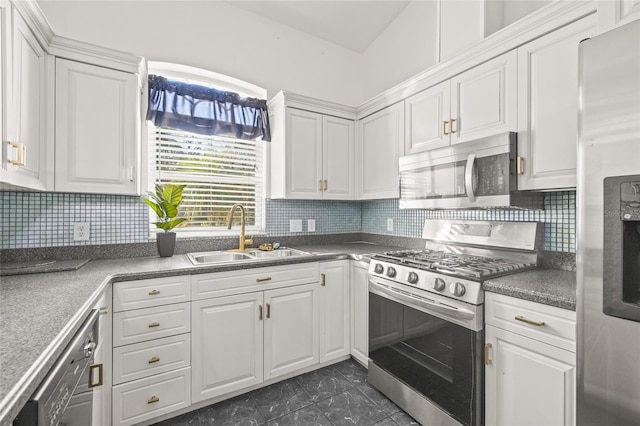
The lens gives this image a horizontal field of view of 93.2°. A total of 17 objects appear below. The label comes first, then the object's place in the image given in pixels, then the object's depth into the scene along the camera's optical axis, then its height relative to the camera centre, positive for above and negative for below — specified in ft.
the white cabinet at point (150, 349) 5.55 -2.64
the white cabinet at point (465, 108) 5.86 +2.35
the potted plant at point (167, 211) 7.20 +0.01
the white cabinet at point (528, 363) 4.12 -2.20
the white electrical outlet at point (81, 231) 6.87 -0.46
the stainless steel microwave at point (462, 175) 5.67 +0.82
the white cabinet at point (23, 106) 4.26 +1.69
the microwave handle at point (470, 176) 6.03 +0.76
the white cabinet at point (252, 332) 6.33 -2.73
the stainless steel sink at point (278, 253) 8.43 -1.16
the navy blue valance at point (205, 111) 7.75 +2.82
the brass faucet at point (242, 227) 8.46 -0.43
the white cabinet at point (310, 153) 8.73 +1.80
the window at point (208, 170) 8.27 +1.22
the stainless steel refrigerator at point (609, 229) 3.22 -0.15
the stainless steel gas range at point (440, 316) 5.10 -1.98
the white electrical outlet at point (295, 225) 9.82 -0.41
